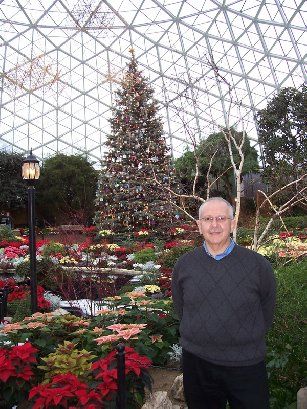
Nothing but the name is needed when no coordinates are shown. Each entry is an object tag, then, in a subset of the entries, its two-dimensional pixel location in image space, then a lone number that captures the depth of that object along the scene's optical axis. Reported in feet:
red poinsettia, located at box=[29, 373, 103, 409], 12.39
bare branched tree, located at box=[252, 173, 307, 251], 21.86
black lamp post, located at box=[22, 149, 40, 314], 25.70
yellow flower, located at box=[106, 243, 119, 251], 53.73
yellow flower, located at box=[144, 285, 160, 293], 27.89
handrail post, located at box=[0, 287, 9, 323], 25.71
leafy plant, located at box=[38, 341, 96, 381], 14.65
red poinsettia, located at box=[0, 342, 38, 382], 14.39
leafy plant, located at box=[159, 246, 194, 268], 40.98
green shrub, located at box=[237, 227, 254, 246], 49.93
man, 10.31
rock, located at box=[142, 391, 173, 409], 14.61
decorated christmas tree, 66.13
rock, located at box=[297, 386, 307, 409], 13.35
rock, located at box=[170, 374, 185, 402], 15.52
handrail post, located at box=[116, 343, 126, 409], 12.05
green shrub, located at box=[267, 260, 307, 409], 15.25
